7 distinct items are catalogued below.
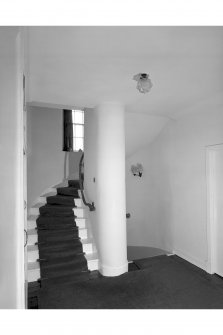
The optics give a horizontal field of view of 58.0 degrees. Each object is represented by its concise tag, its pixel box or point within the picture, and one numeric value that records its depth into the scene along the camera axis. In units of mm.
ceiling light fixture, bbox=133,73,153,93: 2197
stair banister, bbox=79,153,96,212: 3721
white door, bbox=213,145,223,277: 3270
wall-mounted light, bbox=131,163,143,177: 5156
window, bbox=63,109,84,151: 6012
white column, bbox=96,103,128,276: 3393
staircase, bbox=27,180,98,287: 3244
